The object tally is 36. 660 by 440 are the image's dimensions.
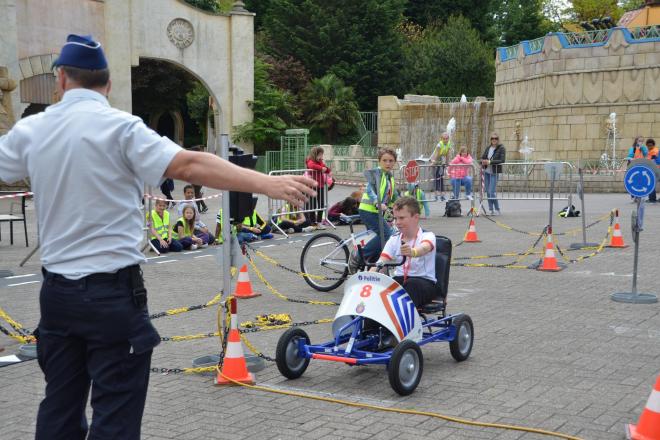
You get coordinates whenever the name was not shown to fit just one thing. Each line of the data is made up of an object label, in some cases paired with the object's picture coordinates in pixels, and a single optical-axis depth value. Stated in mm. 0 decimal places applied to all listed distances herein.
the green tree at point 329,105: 46312
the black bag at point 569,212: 19969
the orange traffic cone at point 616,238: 14180
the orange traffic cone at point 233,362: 6227
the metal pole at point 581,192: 13894
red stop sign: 18844
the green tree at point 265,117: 35812
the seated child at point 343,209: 18516
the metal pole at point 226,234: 6480
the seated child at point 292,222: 17500
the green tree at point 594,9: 61531
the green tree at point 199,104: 48166
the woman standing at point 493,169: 20797
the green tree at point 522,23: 60594
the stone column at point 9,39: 24266
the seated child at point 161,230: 14266
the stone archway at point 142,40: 25891
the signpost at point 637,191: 9312
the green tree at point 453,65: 53094
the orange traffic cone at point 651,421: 4816
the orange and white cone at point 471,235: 15485
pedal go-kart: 6043
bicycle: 10430
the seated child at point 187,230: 14711
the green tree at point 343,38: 51938
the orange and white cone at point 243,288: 10016
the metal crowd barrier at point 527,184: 25844
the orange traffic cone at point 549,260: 11781
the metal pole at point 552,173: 13186
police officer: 3121
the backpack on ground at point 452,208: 20375
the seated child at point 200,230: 15117
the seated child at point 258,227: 15977
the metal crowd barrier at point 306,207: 17420
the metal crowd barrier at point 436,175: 20625
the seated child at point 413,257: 6832
